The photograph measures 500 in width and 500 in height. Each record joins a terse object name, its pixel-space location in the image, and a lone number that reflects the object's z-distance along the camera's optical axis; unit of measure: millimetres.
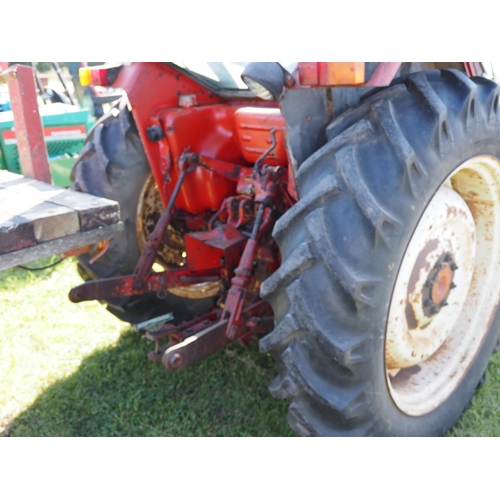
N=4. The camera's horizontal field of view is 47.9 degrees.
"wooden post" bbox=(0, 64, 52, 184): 1753
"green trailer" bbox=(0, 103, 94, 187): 4387
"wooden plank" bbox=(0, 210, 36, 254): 1392
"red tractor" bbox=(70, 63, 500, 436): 1536
